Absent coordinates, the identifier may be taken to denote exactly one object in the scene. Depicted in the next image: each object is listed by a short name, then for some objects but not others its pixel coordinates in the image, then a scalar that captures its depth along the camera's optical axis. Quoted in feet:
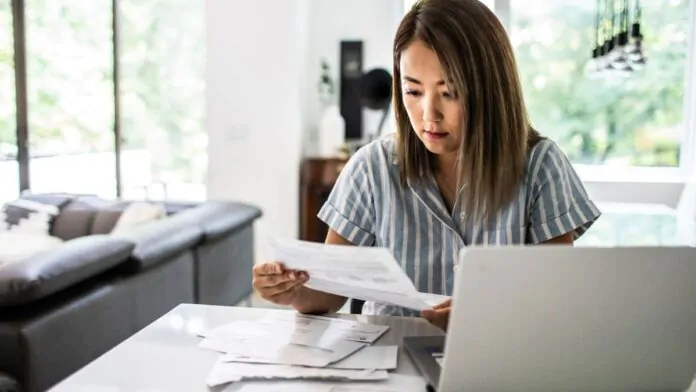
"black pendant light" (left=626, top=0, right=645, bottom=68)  10.77
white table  2.87
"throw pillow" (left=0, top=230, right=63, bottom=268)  9.00
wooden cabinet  13.70
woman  3.79
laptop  2.19
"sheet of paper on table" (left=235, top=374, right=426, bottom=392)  2.83
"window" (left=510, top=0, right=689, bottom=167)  14.28
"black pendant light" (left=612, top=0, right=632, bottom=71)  10.81
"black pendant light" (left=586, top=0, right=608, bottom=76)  12.38
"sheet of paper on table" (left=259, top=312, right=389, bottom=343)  3.48
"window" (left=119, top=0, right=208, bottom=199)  15.90
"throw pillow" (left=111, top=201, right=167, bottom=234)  9.94
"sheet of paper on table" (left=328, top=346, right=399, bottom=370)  3.05
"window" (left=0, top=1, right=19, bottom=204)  13.79
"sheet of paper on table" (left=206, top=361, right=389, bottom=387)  2.91
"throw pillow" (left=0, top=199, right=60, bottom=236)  10.81
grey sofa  5.81
